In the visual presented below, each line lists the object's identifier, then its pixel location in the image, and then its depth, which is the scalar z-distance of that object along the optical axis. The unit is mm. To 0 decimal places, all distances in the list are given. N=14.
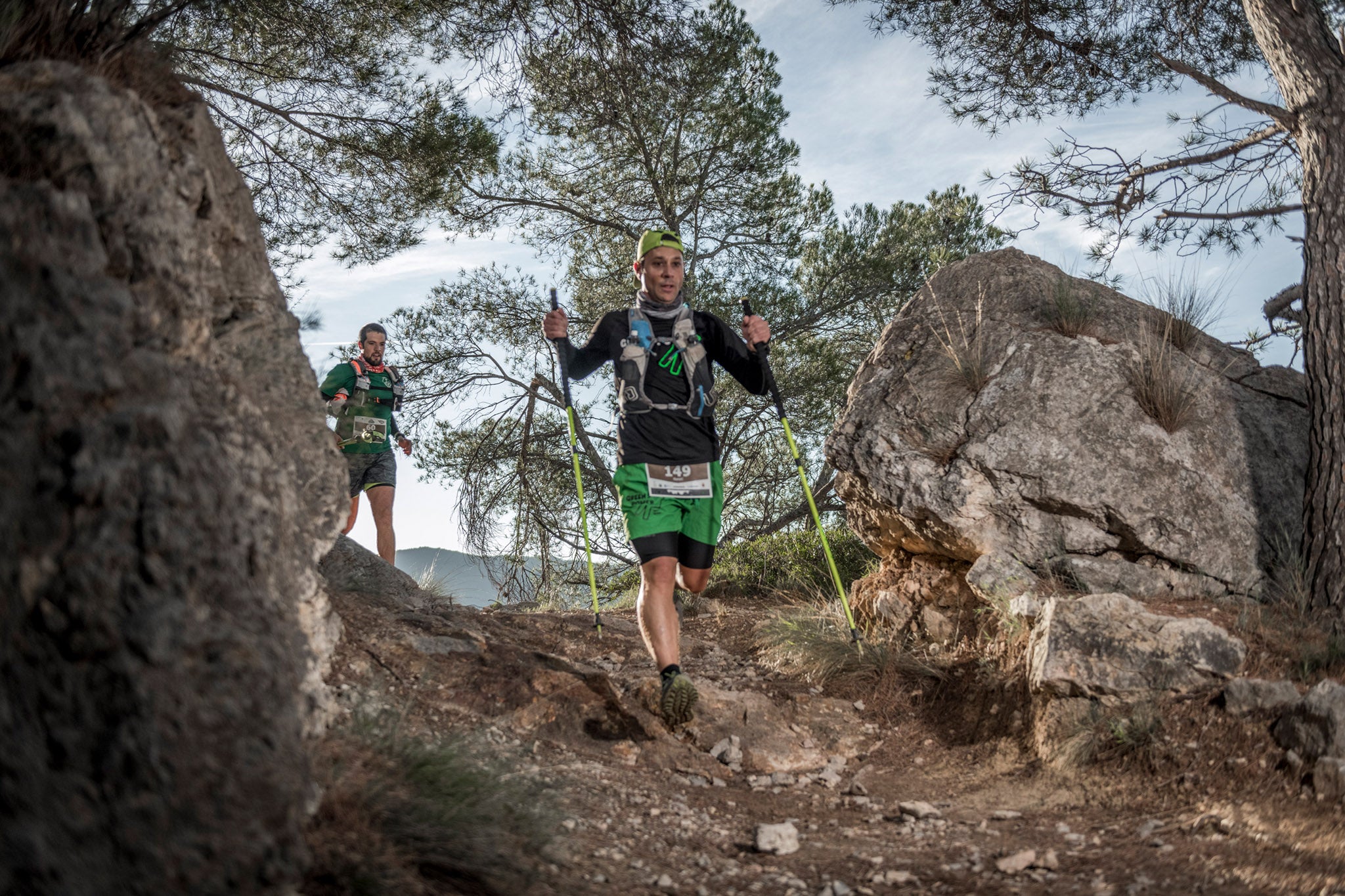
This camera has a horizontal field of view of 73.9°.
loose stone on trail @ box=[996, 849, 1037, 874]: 3326
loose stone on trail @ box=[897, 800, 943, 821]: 4008
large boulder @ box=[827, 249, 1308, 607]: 5352
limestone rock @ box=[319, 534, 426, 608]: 5902
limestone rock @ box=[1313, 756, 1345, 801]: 3607
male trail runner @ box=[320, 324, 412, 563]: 7461
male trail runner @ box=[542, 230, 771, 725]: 4629
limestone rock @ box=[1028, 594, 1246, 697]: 4340
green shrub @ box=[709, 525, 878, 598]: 9031
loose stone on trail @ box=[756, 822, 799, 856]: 3518
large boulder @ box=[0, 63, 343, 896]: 1993
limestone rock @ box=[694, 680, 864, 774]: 4723
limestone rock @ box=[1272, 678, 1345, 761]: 3740
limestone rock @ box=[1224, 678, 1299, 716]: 4098
